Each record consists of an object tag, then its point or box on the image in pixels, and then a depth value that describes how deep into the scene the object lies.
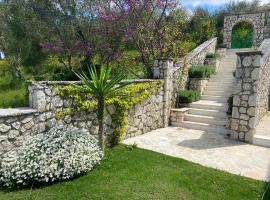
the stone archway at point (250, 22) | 17.41
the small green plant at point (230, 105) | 8.30
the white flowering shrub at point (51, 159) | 4.69
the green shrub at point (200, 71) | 11.01
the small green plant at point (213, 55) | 13.95
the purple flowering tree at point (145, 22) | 10.78
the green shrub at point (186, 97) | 9.73
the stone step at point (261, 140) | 7.00
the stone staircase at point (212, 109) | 8.62
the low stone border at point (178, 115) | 9.06
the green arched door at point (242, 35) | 17.98
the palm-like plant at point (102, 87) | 5.54
